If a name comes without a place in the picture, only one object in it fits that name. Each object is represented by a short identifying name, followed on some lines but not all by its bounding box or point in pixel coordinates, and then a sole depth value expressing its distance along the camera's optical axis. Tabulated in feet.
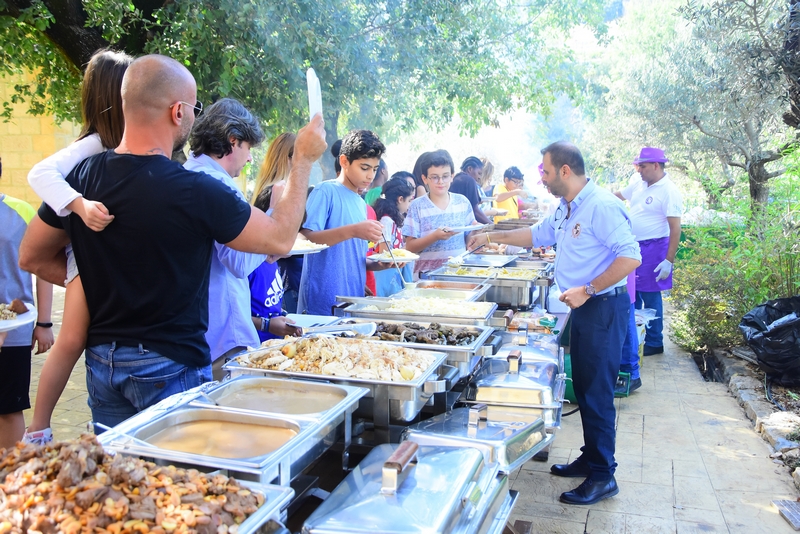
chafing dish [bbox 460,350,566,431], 6.79
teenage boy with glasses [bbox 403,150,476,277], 13.91
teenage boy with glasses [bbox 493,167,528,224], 25.63
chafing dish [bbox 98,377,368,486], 3.99
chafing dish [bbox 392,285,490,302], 10.60
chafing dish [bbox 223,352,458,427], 5.59
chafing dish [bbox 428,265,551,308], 12.17
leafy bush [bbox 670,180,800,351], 16.47
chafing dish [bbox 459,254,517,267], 14.29
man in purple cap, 17.75
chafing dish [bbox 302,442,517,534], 3.97
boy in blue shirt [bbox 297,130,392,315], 9.97
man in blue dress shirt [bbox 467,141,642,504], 9.53
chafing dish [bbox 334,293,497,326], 8.59
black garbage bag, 14.11
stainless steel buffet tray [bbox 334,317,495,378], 6.88
